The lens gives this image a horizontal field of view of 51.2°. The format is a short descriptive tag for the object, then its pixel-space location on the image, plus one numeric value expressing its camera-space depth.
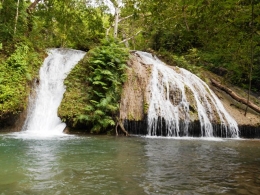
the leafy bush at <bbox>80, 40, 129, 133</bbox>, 11.05
